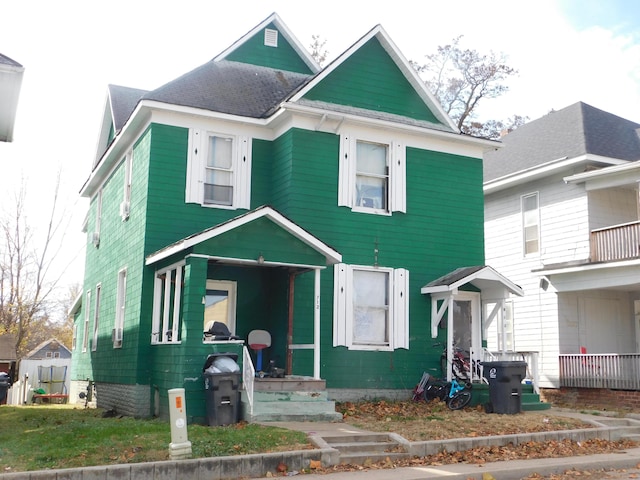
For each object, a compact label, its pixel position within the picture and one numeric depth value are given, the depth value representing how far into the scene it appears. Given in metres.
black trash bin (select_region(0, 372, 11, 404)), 14.08
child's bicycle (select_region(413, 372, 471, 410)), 15.09
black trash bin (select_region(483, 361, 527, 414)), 14.40
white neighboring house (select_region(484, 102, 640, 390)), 19.58
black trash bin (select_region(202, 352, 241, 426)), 12.22
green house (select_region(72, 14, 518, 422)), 15.32
